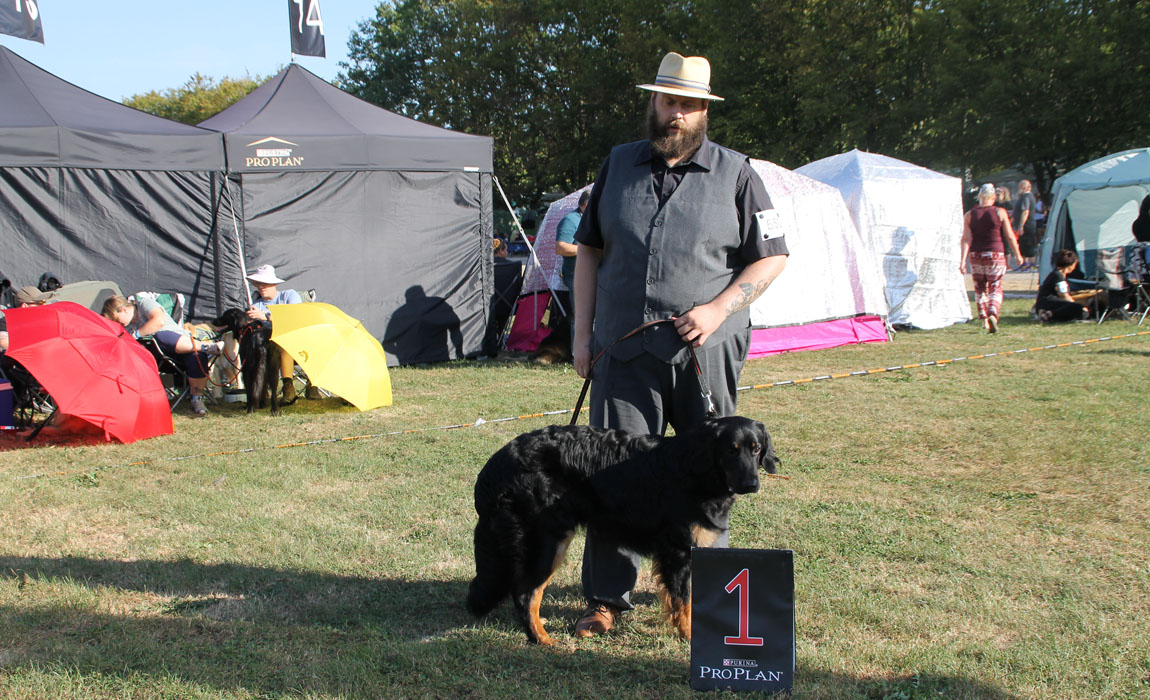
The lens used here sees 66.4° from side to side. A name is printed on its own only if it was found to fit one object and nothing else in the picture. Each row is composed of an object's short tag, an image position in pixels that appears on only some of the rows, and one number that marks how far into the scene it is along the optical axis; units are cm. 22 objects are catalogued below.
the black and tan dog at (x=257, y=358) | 770
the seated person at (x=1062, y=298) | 1226
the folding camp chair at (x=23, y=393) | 705
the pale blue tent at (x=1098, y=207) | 1458
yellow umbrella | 731
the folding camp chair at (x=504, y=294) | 1170
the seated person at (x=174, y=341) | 782
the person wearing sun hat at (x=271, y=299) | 800
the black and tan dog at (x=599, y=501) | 304
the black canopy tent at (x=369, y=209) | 952
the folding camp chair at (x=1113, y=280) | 1217
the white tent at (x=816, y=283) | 1067
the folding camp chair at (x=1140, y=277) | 1204
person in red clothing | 1163
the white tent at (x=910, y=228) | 1223
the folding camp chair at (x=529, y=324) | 1112
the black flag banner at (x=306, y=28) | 1162
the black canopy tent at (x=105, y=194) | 844
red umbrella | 619
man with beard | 316
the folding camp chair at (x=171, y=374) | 788
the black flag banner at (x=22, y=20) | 970
